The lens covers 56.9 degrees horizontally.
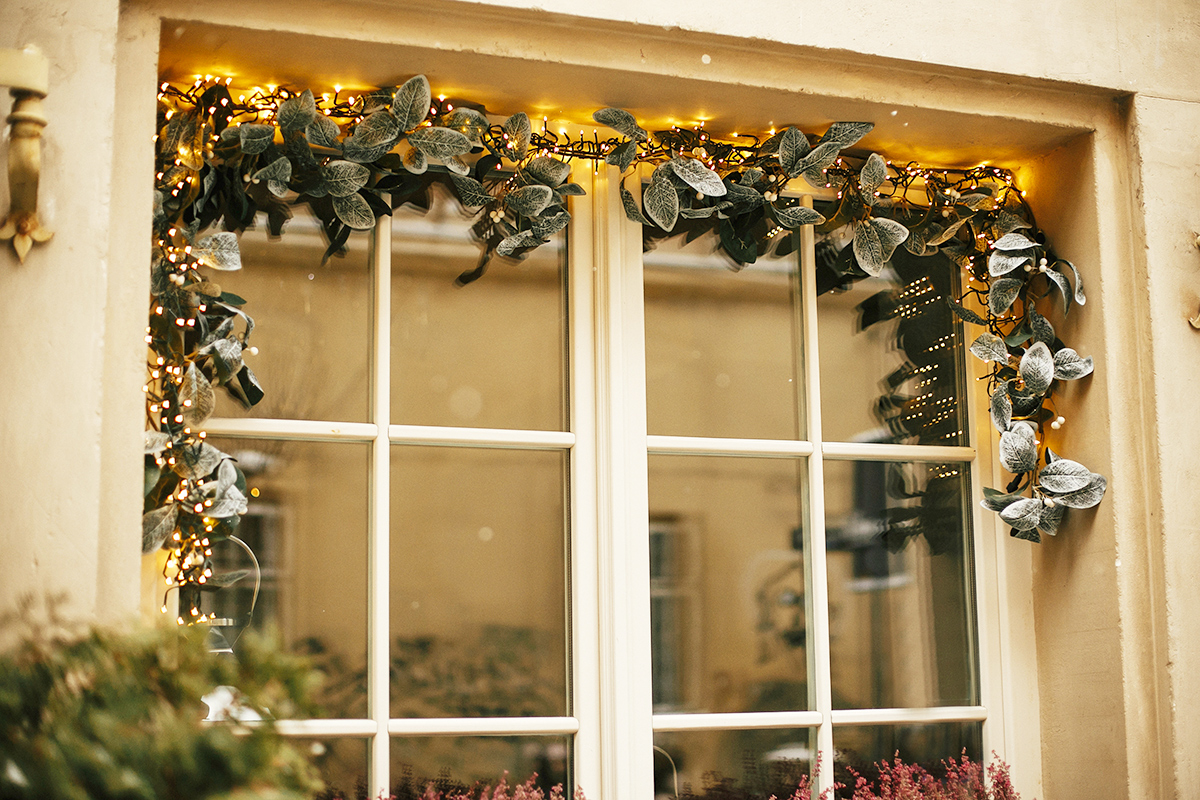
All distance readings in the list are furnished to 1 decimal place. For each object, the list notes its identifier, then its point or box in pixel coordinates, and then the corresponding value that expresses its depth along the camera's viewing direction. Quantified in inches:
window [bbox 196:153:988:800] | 81.4
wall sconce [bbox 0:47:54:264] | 64.1
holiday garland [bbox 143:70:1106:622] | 75.9
